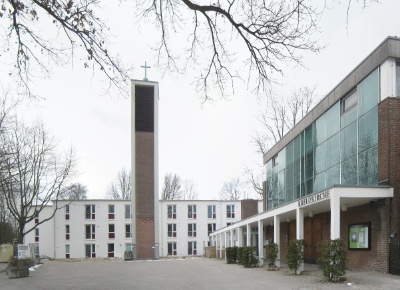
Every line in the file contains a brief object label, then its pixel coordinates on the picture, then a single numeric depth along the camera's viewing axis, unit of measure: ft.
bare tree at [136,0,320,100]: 24.80
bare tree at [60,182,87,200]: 217.15
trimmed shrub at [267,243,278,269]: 69.72
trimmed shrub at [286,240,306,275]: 58.23
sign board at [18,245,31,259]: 88.94
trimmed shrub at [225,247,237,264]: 96.45
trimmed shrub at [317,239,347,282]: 46.85
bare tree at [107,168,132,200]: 230.89
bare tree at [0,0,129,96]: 24.63
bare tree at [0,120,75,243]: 99.91
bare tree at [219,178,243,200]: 250.57
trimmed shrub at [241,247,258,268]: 79.97
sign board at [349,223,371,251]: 53.72
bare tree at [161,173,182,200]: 232.53
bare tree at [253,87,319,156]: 137.28
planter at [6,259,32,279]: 72.28
